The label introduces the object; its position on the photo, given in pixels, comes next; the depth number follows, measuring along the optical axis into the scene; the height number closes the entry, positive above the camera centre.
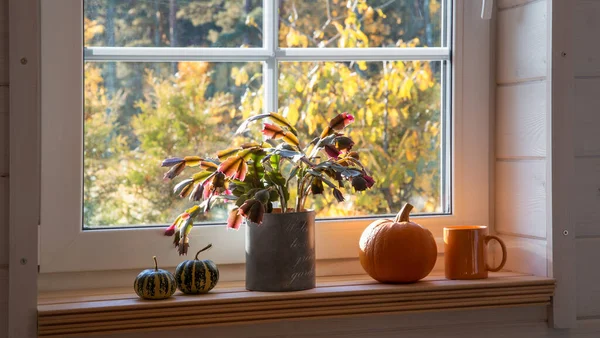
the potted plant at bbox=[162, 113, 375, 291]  2.71 -0.04
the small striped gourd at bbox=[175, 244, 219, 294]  2.72 -0.20
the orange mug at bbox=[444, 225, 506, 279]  2.87 -0.17
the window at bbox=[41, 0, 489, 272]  2.79 +0.13
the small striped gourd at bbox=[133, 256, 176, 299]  2.67 -0.21
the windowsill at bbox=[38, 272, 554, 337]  2.62 -0.24
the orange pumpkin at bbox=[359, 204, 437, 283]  2.79 -0.16
